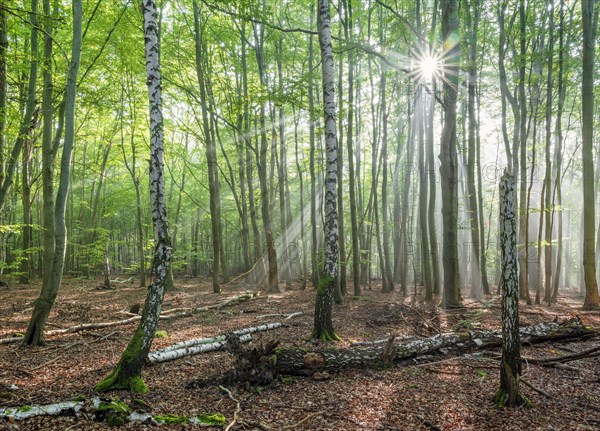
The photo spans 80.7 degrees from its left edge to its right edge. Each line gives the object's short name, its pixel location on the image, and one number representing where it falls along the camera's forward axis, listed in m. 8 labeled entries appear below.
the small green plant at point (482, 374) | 5.57
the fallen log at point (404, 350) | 5.53
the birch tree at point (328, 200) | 7.21
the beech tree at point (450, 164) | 10.51
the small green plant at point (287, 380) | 5.29
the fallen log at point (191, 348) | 5.96
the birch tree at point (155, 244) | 4.65
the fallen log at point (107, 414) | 3.78
